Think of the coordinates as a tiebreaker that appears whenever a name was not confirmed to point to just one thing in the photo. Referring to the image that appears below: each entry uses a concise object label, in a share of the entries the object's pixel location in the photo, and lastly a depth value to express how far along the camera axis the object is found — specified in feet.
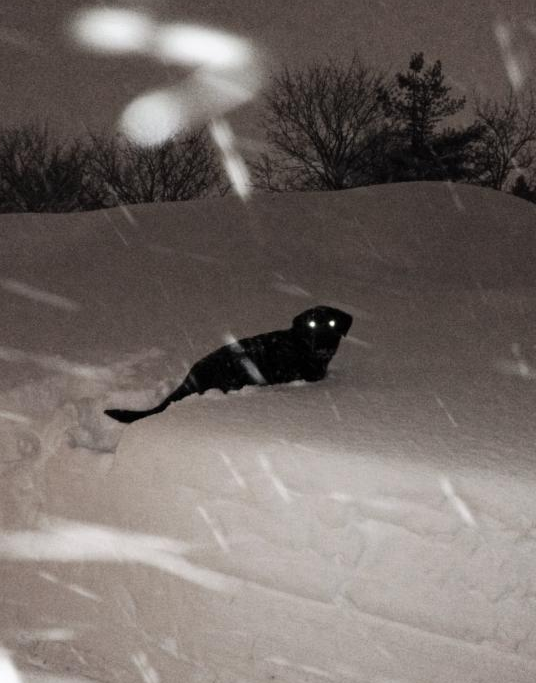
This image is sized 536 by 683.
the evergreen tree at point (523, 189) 88.12
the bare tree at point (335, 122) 76.28
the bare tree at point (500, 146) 82.02
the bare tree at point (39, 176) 81.25
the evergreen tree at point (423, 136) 78.07
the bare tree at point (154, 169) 81.87
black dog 12.04
